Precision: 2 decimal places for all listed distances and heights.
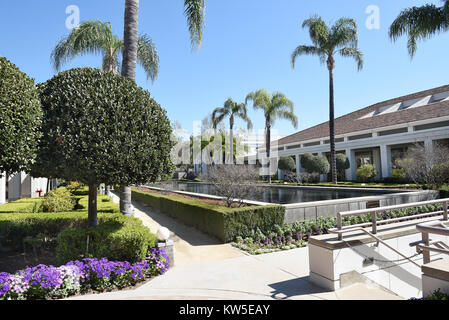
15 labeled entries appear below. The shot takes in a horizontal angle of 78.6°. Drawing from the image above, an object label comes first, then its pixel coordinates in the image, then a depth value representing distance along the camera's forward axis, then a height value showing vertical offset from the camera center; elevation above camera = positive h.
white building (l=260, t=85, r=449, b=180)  23.03 +3.87
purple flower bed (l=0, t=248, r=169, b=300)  4.04 -1.64
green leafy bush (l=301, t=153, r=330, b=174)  24.86 +0.66
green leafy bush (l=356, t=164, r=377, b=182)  24.79 -0.13
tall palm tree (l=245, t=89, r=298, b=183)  26.02 +6.27
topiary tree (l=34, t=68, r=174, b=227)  4.66 +0.77
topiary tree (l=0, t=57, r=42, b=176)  3.81 +0.85
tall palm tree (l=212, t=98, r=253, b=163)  31.66 +7.15
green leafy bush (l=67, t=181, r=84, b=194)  16.33 -0.65
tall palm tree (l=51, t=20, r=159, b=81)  12.42 +6.23
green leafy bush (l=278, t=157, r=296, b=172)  27.41 +0.79
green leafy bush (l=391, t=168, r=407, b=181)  22.69 -0.33
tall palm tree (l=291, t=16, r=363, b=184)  19.92 +9.49
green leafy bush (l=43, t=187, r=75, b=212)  8.27 -0.86
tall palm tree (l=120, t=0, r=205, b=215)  7.25 +3.40
